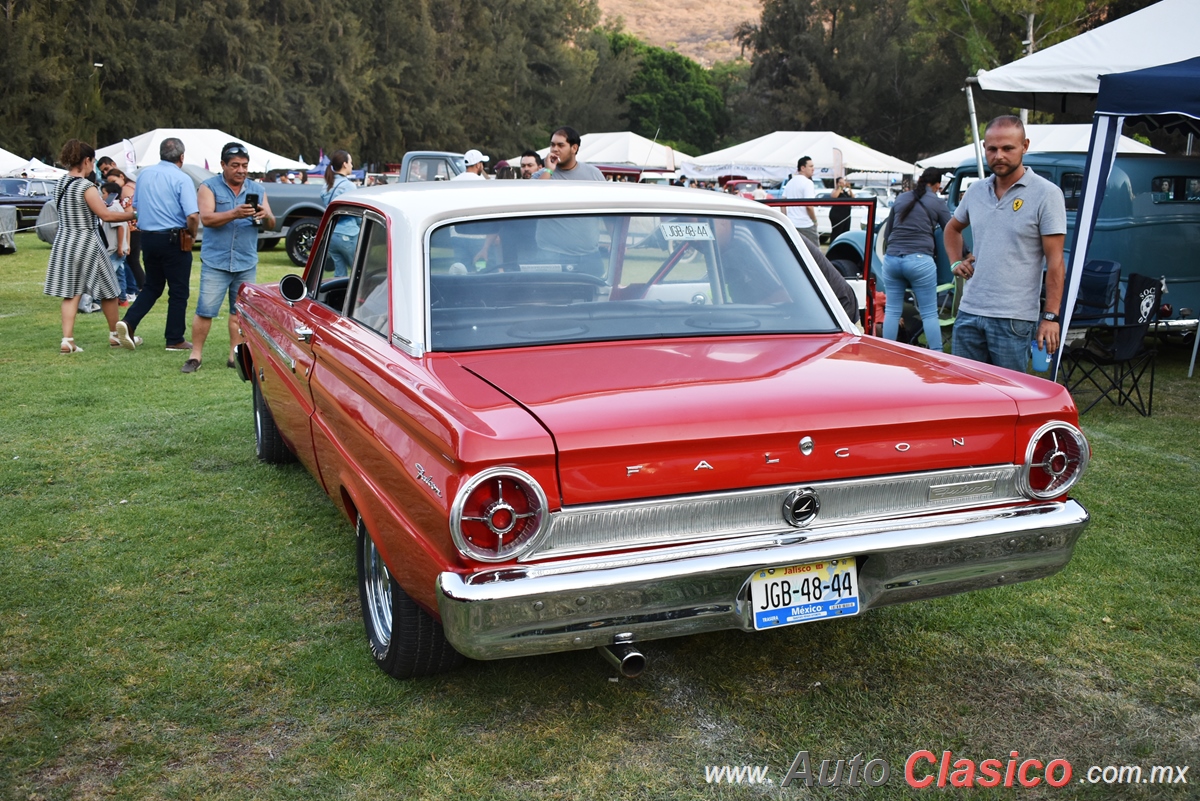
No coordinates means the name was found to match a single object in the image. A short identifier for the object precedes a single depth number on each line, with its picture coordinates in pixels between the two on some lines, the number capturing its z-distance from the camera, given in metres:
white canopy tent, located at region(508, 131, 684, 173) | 33.25
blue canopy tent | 7.06
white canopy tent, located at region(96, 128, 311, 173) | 30.14
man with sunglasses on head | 8.18
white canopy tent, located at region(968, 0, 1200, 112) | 8.21
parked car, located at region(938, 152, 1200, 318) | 9.48
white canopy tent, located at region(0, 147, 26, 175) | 28.77
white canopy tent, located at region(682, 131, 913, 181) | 29.91
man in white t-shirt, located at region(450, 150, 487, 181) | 12.91
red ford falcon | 2.75
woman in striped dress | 9.17
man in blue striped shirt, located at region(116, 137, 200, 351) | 9.09
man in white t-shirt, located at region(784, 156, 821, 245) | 13.56
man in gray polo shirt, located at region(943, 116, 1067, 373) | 5.10
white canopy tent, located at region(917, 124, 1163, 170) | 17.59
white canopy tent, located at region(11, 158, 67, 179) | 28.88
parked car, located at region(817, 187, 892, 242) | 17.45
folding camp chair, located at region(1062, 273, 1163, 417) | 7.64
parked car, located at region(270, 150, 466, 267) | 17.91
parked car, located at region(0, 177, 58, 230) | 23.39
